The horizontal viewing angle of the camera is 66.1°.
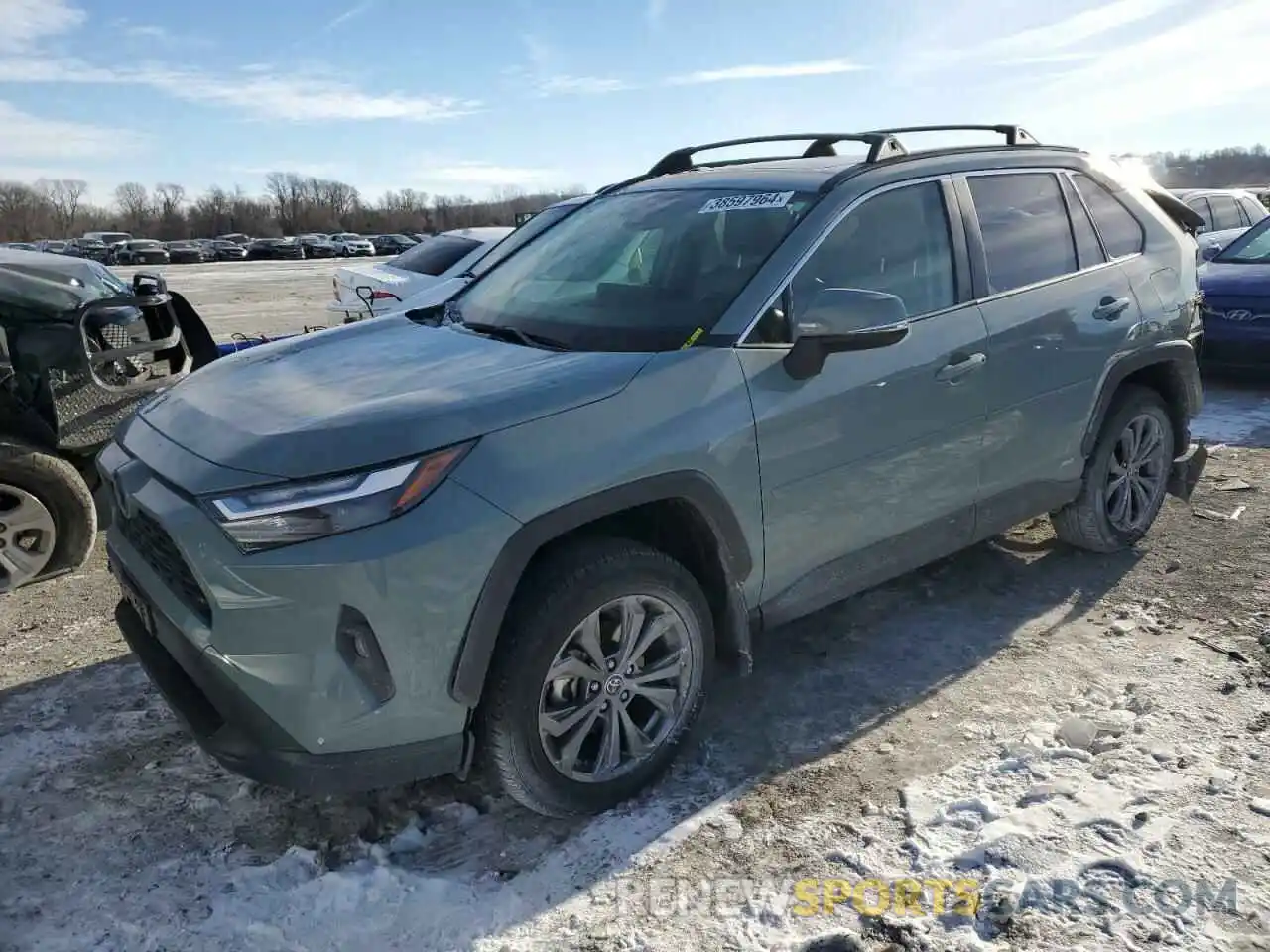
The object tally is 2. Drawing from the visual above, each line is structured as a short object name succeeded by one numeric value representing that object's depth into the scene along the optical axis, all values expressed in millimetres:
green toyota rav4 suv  2418
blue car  8078
